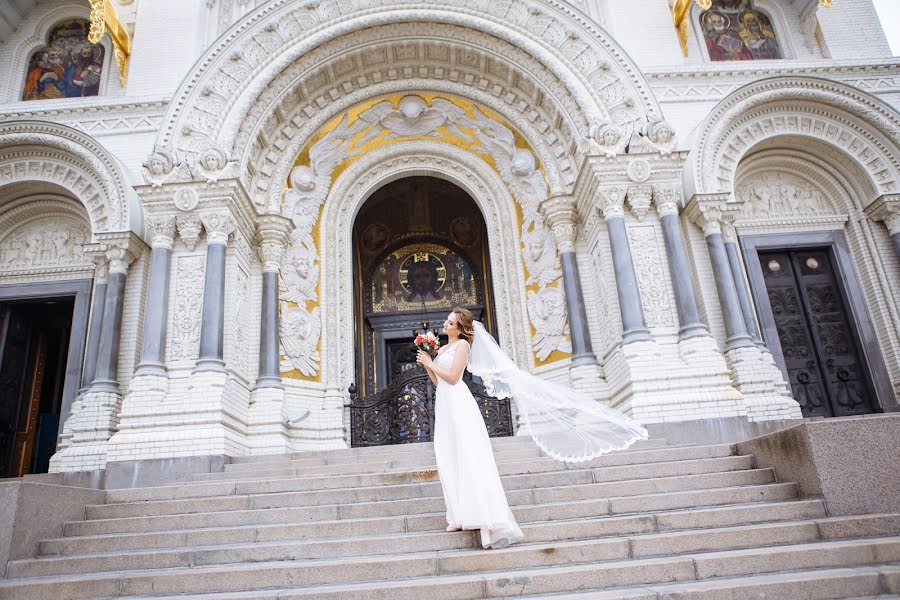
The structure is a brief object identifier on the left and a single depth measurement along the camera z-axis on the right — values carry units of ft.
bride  12.88
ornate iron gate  32.12
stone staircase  11.31
